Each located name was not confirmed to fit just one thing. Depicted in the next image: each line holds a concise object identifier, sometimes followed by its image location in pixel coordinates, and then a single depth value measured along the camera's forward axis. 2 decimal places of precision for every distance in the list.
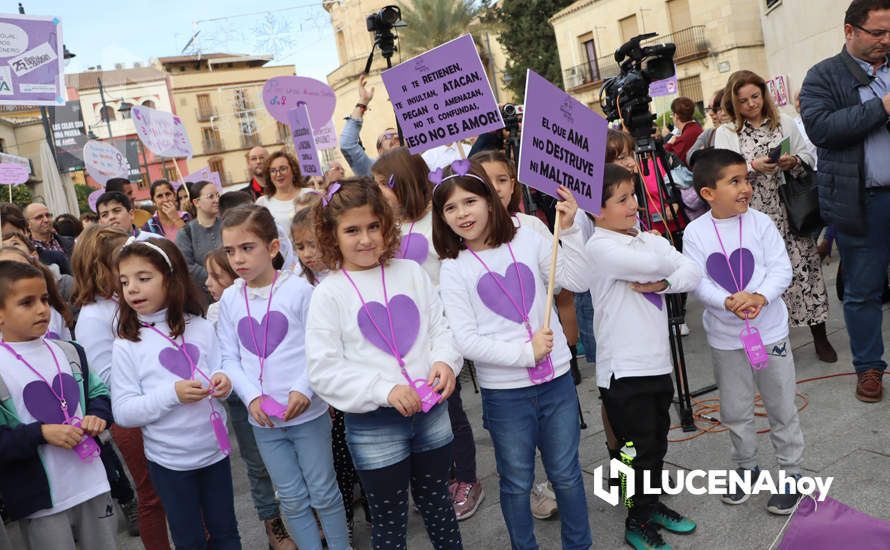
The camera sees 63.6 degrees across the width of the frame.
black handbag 4.44
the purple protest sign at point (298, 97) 6.23
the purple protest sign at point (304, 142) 5.31
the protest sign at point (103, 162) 8.74
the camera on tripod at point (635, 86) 3.99
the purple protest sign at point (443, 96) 3.38
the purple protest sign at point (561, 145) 2.63
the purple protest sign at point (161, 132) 7.38
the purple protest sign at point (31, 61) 5.22
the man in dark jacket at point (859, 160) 3.54
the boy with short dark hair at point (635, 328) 2.75
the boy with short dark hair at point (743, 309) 2.89
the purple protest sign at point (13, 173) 6.89
